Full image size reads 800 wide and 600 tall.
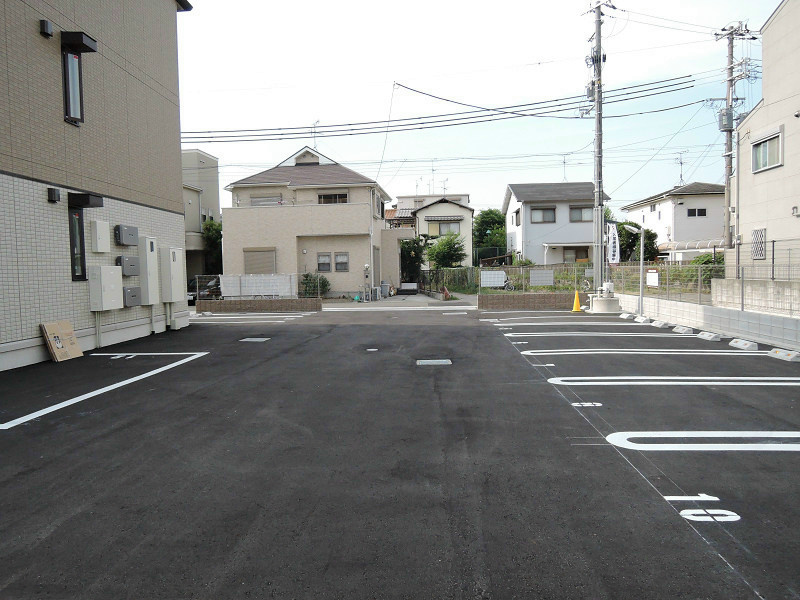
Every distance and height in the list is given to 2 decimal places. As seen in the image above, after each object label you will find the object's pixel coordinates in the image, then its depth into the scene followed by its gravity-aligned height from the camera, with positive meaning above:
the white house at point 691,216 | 39.47 +4.02
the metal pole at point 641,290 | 17.47 -0.57
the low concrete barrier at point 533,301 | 21.67 -1.02
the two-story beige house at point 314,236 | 29.44 +2.37
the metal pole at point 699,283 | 14.34 -0.30
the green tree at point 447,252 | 41.00 +1.83
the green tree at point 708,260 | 26.00 +0.55
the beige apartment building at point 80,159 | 9.49 +2.58
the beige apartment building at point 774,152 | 18.47 +4.19
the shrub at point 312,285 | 27.73 -0.28
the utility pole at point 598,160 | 20.38 +4.18
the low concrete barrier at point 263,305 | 23.55 -1.03
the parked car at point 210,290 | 25.53 -0.37
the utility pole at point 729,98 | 25.22 +8.06
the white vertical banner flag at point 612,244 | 20.02 +1.07
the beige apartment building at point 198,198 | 34.06 +5.47
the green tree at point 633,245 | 40.16 +2.15
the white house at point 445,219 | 51.81 +5.41
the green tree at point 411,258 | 38.81 +1.38
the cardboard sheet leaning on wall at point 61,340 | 10.05 -1.03
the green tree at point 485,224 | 61.84 +5.87
